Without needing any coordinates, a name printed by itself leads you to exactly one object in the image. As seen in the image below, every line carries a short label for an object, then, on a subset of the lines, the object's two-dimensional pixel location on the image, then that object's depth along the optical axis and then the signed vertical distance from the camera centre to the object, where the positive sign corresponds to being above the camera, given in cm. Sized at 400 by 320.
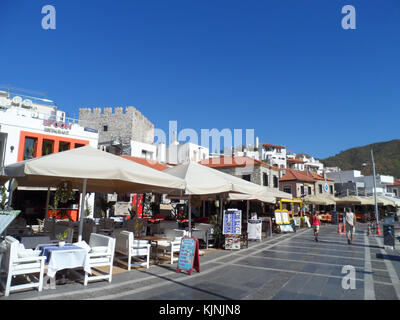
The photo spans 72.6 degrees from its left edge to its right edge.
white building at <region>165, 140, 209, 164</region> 4111 +712
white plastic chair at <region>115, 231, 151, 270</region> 632 -112
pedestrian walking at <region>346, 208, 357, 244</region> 1217 -106
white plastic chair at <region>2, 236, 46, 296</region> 437 -109
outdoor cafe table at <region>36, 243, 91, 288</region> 470 -107
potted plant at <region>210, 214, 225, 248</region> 1025 -121
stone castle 3703 +1050
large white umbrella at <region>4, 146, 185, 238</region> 507 +58
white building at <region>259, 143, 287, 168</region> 5033 +986
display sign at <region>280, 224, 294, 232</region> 1702 -171
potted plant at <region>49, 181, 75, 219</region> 685 +17
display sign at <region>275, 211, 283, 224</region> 1699 -104
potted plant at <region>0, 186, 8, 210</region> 1477 -3
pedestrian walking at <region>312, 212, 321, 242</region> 1351 -113
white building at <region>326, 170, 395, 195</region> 4908 +410
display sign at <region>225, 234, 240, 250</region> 985 -151
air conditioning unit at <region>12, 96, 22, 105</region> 2008 +712
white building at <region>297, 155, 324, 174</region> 6315 +865
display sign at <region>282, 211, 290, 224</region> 1732 -106
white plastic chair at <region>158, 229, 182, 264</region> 738 -123
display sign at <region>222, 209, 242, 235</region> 970 -79
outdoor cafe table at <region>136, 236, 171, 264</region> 692 -102
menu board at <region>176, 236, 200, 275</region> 620 -131
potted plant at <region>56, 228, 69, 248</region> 629 -88
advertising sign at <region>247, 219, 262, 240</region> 1258 -133
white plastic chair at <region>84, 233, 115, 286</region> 519 -110
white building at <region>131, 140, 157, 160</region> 3397 +633
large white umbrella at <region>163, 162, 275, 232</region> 720 +51
